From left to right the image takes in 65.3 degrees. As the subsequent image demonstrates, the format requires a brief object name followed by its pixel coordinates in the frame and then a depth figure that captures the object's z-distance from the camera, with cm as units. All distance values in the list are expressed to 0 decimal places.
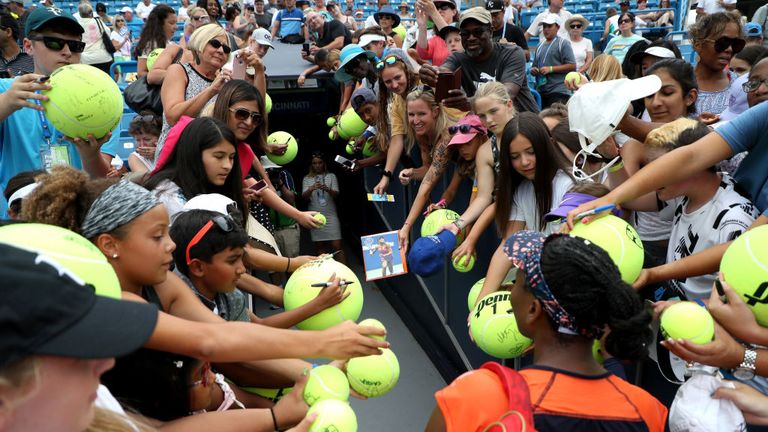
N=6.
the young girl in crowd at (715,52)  410
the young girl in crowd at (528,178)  311
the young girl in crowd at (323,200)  665
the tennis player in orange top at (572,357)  156
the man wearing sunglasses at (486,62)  475
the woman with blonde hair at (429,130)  436
